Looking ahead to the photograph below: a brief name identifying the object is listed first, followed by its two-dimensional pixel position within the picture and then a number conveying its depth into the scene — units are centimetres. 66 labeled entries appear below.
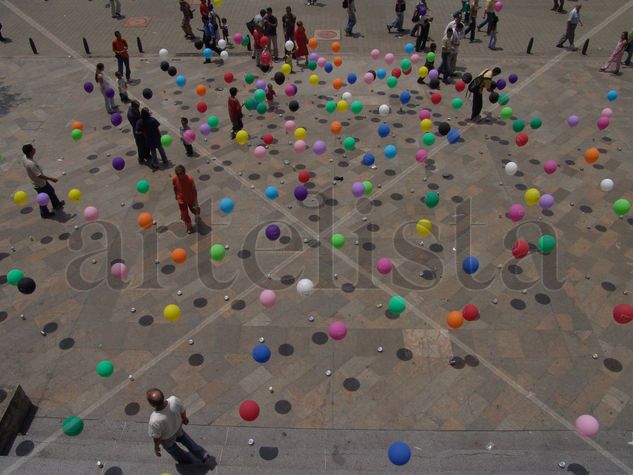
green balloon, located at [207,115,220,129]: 1225
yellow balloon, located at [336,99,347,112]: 1242
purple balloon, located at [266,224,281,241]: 858
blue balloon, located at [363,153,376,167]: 1056
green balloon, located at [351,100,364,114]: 1242
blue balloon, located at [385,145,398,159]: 1071
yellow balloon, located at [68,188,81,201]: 971
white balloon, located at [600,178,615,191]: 973
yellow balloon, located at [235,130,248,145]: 1127
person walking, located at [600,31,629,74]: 1471
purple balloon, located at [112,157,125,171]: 1075
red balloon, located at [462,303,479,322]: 711
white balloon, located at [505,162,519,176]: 1031
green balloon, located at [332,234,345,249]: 845
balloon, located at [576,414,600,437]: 577
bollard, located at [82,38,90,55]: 1734
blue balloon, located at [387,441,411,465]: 549
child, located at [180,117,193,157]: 1139
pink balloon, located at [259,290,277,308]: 742
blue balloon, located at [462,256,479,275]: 786
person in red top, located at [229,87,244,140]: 1147
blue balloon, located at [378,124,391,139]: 1152
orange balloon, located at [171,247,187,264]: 832
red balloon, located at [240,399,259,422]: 600
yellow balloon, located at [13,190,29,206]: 967
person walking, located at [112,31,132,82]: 1436
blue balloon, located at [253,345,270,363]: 663
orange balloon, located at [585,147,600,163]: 1068
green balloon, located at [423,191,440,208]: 929
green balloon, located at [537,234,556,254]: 835
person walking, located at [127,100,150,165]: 1082
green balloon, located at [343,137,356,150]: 1113
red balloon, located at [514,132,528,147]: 1107
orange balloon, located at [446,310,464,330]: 702
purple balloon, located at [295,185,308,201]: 937
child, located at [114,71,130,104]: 1373
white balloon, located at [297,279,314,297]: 746
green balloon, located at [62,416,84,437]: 590
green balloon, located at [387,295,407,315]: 716
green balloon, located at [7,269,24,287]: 790
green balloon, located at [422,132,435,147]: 1113
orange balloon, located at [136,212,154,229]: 901
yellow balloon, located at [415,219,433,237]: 850
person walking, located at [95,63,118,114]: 1271
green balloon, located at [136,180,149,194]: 1001
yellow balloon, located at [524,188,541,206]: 935
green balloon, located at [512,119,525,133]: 1174
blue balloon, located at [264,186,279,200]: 973
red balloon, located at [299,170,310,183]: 1015
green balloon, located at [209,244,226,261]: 821
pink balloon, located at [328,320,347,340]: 691
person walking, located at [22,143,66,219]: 920
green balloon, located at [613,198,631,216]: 902
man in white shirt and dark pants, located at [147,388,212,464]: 515
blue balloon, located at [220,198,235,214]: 927
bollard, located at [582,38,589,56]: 1681
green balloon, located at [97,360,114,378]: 658
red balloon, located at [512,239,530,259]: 807
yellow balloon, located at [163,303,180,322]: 729
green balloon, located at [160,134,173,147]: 1134
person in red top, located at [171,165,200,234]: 873
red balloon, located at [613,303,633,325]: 686
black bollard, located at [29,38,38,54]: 1742
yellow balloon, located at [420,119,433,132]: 1165
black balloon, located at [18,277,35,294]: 759
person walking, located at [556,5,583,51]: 1645
